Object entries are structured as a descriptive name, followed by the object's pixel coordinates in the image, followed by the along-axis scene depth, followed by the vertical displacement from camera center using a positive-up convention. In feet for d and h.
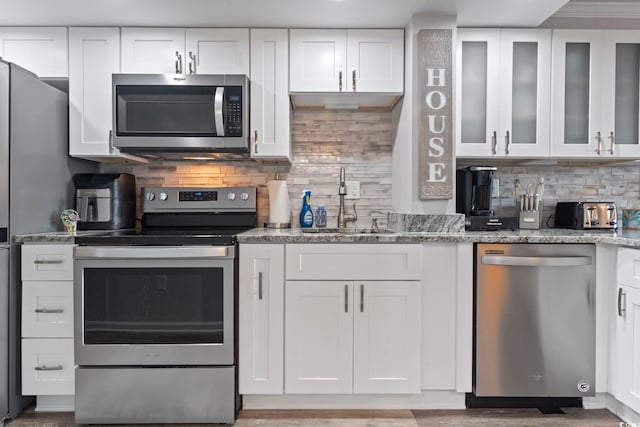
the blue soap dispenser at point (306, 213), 9.43 -0.12
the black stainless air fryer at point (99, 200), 8.63 +0.14
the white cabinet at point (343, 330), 7.27 -2.03
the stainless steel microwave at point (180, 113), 7.94 +1.71
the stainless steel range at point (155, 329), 6.95 -1.96
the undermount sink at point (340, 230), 9.18 -0.47
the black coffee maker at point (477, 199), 8.43 +0.18
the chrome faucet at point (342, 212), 9.39 -0.09
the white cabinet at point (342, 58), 8.41 +2.88
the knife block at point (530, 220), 9.07 -0.24
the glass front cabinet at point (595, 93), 8.56 +2.26
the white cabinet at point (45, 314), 7.20 -1.77
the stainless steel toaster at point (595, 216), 8.79 -0.15
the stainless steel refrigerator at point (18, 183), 6.91 +0.40
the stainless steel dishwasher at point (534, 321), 7.22 -1.86
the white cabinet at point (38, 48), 8.40 +3.04
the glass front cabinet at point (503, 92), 8.49 +2.25
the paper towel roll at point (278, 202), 9.34 +0.12
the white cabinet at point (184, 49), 8.41 +3.05
